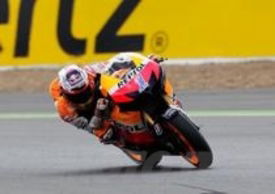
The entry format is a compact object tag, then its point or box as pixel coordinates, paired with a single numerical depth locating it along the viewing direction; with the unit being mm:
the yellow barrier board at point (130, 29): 38719
